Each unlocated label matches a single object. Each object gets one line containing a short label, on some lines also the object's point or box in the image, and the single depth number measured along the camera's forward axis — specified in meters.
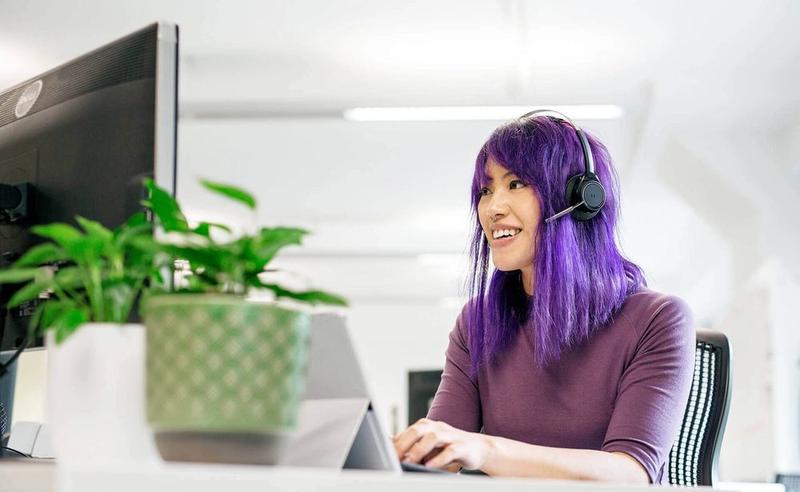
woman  1.34
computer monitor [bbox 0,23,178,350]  1.09
